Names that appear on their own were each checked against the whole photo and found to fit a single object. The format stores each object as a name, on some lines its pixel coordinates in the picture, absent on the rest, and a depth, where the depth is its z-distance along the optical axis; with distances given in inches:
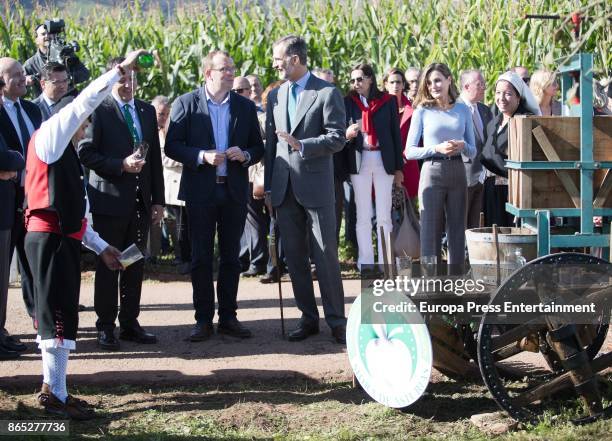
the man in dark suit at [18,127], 308.0
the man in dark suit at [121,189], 299.4
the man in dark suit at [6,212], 282.2
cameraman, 414.9
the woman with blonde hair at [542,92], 357.1
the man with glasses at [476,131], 378.8
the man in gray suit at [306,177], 301.6
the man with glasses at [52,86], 339.6
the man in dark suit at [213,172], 308.8
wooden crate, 245.9
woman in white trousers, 395.9
